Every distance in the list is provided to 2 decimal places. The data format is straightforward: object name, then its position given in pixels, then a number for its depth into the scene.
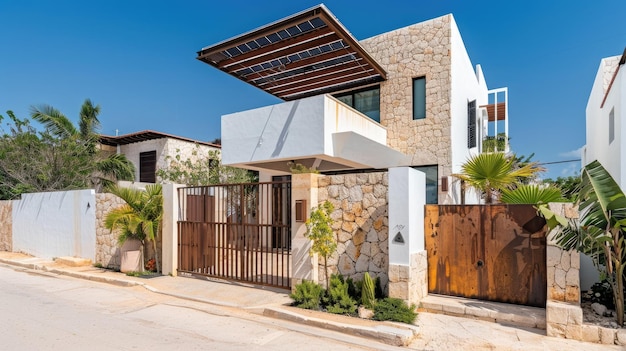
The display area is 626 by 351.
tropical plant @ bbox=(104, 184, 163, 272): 10.79
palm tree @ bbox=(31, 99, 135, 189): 19.08
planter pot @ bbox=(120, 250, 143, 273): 11.09
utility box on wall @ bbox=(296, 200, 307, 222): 8.12
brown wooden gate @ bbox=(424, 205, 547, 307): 6.86
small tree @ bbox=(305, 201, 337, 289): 7.66
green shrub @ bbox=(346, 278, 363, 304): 7.41
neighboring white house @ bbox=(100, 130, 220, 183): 20.84
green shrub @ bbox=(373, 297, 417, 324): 6.40
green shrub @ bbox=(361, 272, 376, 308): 6.92
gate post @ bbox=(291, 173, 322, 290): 8.03
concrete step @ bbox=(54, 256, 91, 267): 12.75
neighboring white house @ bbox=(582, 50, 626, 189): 8.94
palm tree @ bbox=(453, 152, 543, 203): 8.29
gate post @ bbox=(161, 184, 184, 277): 10.77
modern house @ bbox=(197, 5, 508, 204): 10.73
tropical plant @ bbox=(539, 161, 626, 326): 5.78
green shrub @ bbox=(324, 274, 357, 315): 7.04
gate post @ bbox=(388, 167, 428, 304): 6.86
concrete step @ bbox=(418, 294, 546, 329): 6.27
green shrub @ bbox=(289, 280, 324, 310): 7.36
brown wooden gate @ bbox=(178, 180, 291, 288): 9.04
